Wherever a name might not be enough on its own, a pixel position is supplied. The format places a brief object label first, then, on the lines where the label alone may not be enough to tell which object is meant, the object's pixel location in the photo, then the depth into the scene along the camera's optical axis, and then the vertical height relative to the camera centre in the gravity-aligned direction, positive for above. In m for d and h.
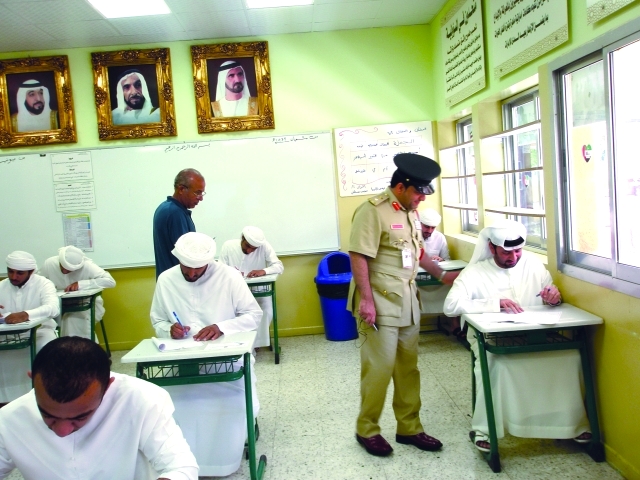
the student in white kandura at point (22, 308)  4.02 -0.66
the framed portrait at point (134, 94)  5.58 +1.25
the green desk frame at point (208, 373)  2.59 -0.80
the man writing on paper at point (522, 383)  2.78 -1.03
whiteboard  5.70 +0.17
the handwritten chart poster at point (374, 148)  5.75 +0.50
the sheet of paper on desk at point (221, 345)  2.60 -0.67
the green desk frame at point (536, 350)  2.73 -0.89
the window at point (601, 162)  2.53 +0.08
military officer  2.87 -0.50
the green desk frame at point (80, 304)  4.90 -0.78
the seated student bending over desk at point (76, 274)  5.16 -0.54
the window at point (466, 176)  5.36 +0.13
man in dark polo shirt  3.65 -0.04
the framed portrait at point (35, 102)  5.58 +1.24
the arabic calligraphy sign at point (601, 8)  2.38 +0.78
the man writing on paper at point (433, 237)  5.17 -0.46
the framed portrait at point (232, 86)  5.59 +1.25
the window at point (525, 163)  3.84 +0.16
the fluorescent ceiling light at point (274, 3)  4.73 +1.77
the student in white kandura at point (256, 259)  5.05 -0.52
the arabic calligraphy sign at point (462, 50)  4.23 +1.18
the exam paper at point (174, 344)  2.64 -0.67
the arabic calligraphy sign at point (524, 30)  2.99 +0.95
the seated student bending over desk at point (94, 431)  1.27 -0.55
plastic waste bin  5.43 -1.05
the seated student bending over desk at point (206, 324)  2.71 -0.62
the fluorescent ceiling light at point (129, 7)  4.50 +1.77
